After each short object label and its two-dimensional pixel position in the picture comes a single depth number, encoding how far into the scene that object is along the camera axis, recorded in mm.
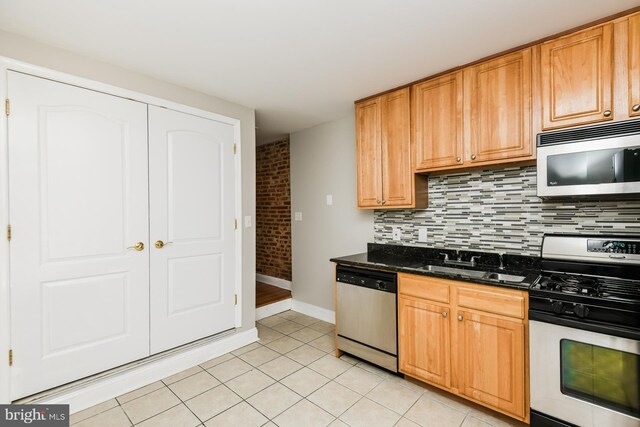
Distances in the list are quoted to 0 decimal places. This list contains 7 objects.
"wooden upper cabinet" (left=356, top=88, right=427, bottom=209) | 2613
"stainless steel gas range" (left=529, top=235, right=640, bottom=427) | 1446
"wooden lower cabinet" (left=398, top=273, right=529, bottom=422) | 1774
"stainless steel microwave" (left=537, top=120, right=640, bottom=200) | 1638
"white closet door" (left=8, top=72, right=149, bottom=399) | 1890
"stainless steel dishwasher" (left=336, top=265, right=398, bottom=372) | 2357
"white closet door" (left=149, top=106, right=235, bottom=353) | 2486
